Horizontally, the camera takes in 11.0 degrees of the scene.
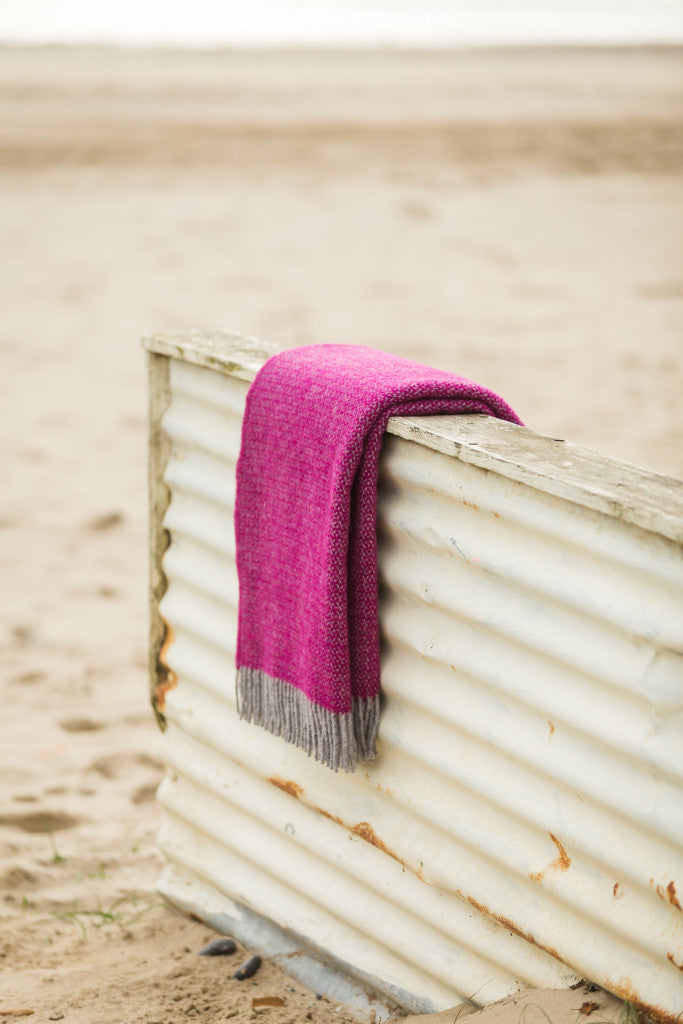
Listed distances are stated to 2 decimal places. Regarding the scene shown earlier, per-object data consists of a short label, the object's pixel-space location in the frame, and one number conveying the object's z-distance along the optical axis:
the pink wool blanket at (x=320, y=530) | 4.99
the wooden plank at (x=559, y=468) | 4.78
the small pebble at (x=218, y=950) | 5.39
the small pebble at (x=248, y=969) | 5.33
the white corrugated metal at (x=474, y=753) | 4.84
